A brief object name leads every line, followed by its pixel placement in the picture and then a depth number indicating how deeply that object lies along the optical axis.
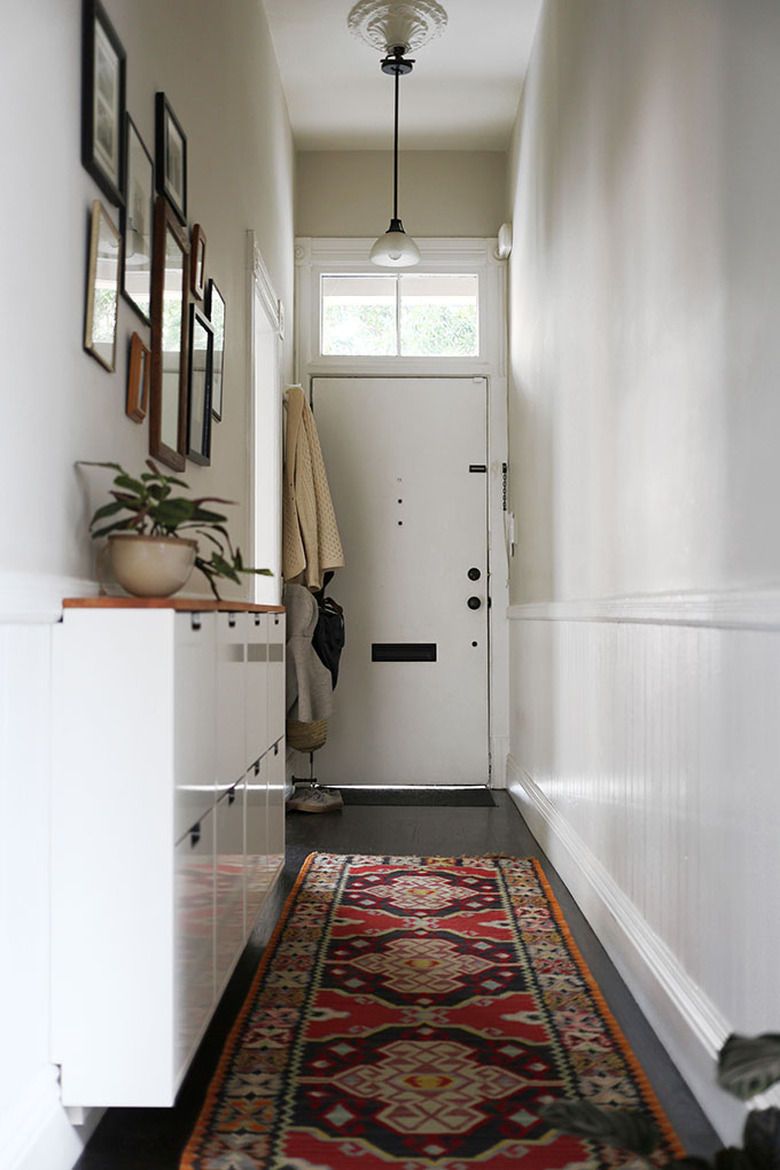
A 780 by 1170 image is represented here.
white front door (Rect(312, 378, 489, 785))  5.44
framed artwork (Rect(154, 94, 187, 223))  2.54
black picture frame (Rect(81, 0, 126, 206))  1.92
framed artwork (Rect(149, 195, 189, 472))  2.46
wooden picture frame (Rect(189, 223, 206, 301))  2.87
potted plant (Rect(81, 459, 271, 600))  1.92
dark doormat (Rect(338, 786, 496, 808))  5.00
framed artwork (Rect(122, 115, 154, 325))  2.24
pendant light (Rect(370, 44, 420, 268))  4.85
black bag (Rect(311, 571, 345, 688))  4.82
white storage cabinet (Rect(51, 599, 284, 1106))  1.68
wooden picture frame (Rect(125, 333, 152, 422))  2.26
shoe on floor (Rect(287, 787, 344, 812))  4.75
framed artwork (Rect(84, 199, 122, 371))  1.94
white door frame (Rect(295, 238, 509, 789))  5.53
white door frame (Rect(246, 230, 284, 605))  4.59
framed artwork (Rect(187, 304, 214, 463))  2.88
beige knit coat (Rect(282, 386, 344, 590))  4.86
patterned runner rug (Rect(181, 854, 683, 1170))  1.80
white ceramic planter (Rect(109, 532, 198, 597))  1.92
